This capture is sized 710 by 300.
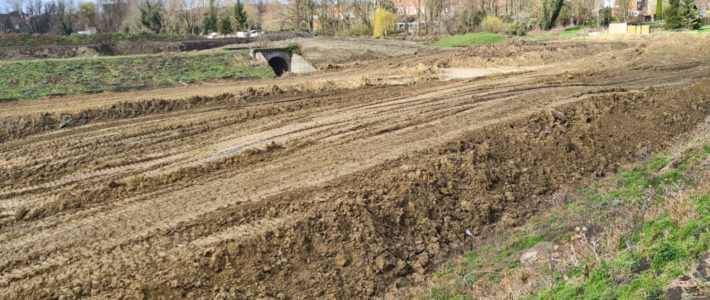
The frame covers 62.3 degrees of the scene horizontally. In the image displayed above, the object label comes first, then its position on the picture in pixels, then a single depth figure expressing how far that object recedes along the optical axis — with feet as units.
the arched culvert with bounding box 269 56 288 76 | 121.60
